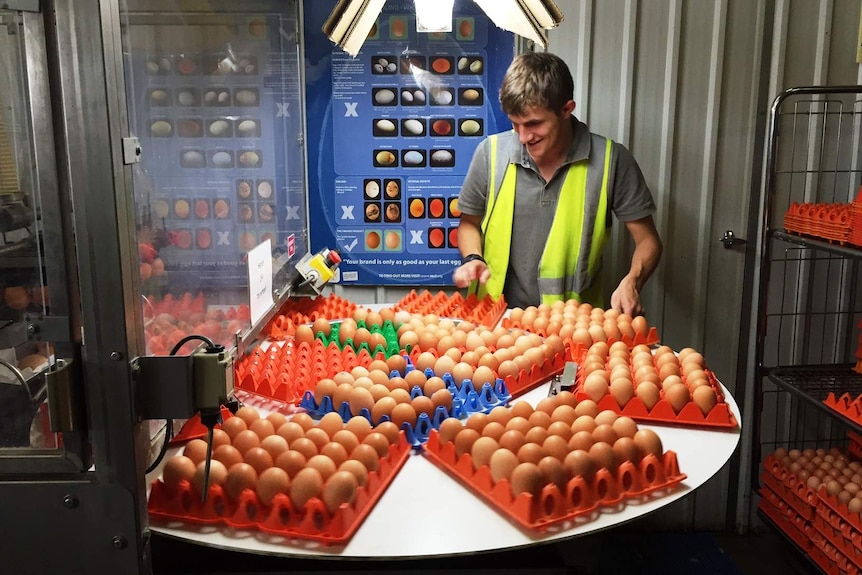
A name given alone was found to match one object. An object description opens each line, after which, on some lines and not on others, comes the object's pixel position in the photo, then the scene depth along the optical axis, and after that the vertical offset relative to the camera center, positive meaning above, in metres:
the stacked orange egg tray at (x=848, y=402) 2.86 -0.92
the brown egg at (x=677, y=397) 1.97 -0.59
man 3.33 -0.17
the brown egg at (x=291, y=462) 1.53 -0.59
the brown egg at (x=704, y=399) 1.96 -0.59
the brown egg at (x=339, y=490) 1.44 -0.61
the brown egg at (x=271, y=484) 1.47 -0.60
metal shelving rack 3.47 -0.61
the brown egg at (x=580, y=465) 1.55 -0.60
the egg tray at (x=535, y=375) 2.13 -0.59
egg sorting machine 1.19 -0.19
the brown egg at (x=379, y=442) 1.65 -0.59
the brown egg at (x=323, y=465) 1.51 -0.59
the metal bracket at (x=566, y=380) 2.12 -0.59
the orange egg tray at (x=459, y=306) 2.85 -0.53
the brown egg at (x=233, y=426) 1.70 -0.57
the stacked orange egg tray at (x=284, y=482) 1.43 -0.61
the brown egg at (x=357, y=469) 1.52 -0.60
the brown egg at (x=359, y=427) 1.72 -0.58
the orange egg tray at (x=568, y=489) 1.47 -0.65
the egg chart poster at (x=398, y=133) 3.64 +0.19
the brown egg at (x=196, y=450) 1.56 -0.58
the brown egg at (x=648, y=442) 1.68 -0.60
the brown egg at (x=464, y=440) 1.68 -0.60
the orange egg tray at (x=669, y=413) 1.95 -0.62
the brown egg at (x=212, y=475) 1.49 -0.60
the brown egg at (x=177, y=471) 1.50 -0.59
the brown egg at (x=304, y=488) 1.45 -0.60
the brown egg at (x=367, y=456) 1.58 -0.59
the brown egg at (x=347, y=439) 1.64 -0.58
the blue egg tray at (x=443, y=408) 1.83 -0.60
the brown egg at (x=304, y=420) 1.74 -0.57
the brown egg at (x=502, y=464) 1.55 -0.60
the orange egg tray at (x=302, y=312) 2.63 -0.53
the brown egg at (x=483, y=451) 1.62 -0.60
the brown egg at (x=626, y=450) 1.63 -0.60
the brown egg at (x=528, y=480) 1.49 -0.61
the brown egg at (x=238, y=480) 1.49 -0.61
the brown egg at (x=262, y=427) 1.70 -0.58
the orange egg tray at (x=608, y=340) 2.44 -0.57
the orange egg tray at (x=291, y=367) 2.05 -0.56
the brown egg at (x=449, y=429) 1.72 -0.59
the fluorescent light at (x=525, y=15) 2.16 +0.46
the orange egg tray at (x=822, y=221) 2.92 -0.21
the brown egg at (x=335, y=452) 1.57 -0.59
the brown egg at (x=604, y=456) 1.60 -0.60
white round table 1.38 -0.68
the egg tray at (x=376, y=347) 2.43 -0.56
